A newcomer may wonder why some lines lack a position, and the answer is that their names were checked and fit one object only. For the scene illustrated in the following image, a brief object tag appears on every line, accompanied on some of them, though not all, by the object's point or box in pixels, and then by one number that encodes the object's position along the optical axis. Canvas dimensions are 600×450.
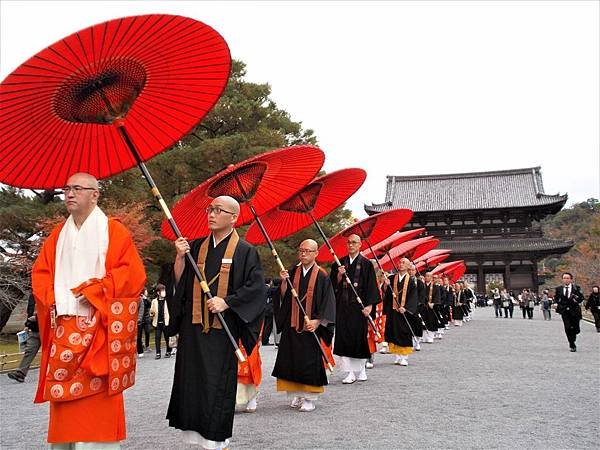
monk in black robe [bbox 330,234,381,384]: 8.13
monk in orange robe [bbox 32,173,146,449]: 3.29
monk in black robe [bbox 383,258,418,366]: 10.38
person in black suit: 12.12
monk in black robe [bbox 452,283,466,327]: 24.66
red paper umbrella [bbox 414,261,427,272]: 19.19
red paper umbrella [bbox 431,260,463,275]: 23.39
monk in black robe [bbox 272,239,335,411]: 6.29
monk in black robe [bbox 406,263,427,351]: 12.81
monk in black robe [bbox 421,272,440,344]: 15.59
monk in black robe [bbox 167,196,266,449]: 3.94
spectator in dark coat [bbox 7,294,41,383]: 8.75
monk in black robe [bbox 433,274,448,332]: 16.93
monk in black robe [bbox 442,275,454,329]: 20.02
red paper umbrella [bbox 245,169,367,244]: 7.96
